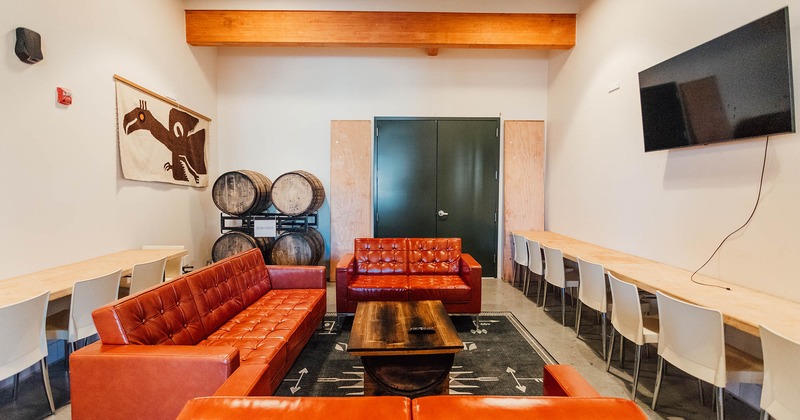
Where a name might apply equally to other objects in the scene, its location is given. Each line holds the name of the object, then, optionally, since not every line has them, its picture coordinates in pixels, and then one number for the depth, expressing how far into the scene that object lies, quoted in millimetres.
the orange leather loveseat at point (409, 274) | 3312
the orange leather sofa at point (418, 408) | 939
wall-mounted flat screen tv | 1941
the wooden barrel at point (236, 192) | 4117
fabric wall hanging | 3404
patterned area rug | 2318
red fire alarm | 2699
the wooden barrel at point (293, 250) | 4332
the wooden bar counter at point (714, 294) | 1684
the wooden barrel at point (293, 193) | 4332
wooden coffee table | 1935
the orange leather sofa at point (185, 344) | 1540
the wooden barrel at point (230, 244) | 4164
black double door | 5168
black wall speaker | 2352
